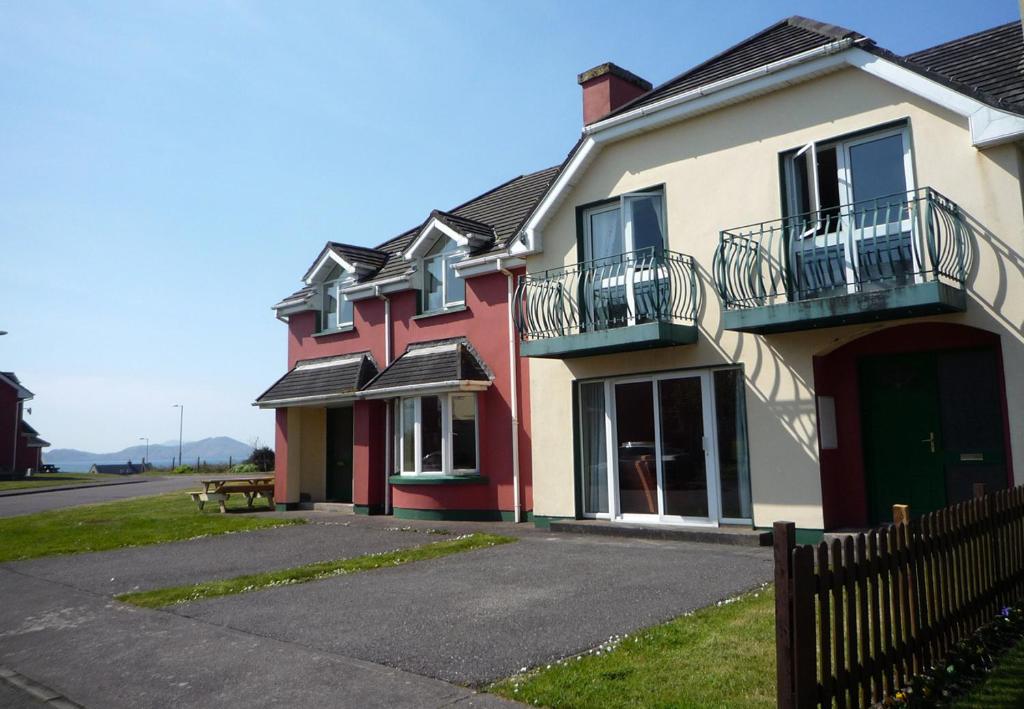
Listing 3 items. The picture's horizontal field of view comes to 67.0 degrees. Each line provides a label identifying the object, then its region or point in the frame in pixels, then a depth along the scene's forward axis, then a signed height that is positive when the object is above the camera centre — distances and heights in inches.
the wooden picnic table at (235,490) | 808.3 -38.9
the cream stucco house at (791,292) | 395.9 +86.3
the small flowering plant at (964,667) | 194.5 -63.9
